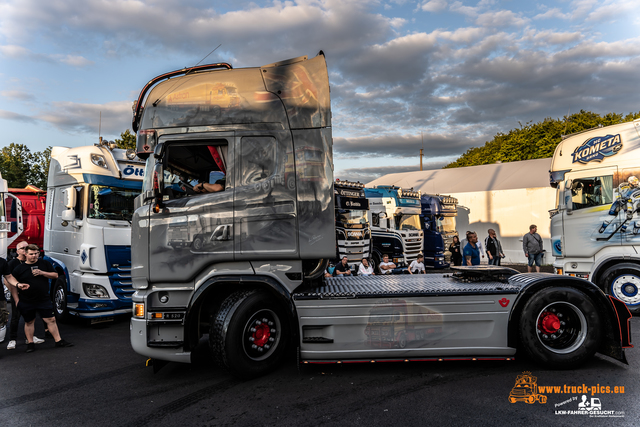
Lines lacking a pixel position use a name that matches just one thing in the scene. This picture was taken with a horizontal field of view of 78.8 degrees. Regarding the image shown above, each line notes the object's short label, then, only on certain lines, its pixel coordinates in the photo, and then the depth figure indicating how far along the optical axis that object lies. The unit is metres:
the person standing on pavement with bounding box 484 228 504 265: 11.96
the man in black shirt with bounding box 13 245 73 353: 6.05
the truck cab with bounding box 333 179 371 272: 13.26
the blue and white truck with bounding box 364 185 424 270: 15.23
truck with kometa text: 7.77
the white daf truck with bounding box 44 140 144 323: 7.14
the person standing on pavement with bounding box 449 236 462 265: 12.37
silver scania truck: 4.41
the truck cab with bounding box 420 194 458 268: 17.08
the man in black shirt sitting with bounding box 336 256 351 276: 9.45
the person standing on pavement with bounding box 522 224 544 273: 12.45
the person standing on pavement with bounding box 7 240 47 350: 6.16
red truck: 13.75
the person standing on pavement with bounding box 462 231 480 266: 10.10
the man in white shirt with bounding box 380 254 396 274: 11.36
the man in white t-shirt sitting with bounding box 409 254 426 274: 10.01
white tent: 18.81
